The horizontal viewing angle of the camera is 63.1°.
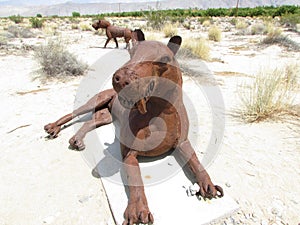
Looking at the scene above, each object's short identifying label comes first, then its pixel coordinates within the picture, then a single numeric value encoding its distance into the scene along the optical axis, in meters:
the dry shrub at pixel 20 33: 15.62
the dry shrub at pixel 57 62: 6.62
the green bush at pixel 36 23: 22.77
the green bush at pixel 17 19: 30.89
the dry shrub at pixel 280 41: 10.27
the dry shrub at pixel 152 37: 10.77
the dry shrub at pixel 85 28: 21.20
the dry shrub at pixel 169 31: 14.02
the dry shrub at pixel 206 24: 23.97
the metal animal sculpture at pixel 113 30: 9.93
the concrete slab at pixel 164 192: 1.95
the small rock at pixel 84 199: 2.27
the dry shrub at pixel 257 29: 15.27
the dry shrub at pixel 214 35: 13.56
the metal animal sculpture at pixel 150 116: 1.58
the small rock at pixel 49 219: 2.07
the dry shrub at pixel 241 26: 19.36
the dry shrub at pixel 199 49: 8.65
